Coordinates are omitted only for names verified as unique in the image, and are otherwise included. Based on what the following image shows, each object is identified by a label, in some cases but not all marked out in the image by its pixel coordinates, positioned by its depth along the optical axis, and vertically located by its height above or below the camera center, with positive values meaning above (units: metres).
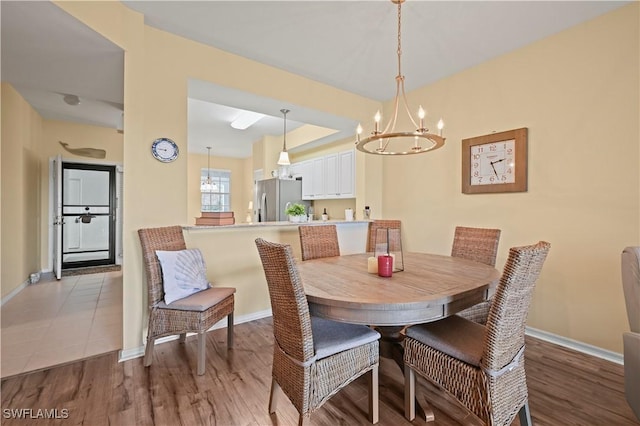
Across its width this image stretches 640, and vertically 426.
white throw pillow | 2.15 -0.47
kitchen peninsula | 2.78 -0.43
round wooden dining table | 1.38 -0.41
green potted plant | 3.46 -0.01
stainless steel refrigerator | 5.39 +0.31
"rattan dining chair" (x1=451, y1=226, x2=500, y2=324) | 2.20 -0.30
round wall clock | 2.44 +0.53
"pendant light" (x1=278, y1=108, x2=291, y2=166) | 4.29 +0.79
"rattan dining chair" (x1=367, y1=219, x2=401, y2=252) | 3.61 -0.17
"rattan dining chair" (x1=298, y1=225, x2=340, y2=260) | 2.70 -0.27
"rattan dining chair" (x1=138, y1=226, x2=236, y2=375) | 2.06 -0.69
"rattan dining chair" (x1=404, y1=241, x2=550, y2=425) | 1.26 -0.69
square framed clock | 2.74 +0.51
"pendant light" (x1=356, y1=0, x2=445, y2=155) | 1.87 +0.52
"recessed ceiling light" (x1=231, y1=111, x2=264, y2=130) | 4.72 +1.58
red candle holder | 1.80 -0.33
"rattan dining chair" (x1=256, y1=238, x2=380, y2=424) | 1.36 -0.69
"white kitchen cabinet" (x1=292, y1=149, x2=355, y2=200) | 4.90 +0.68
